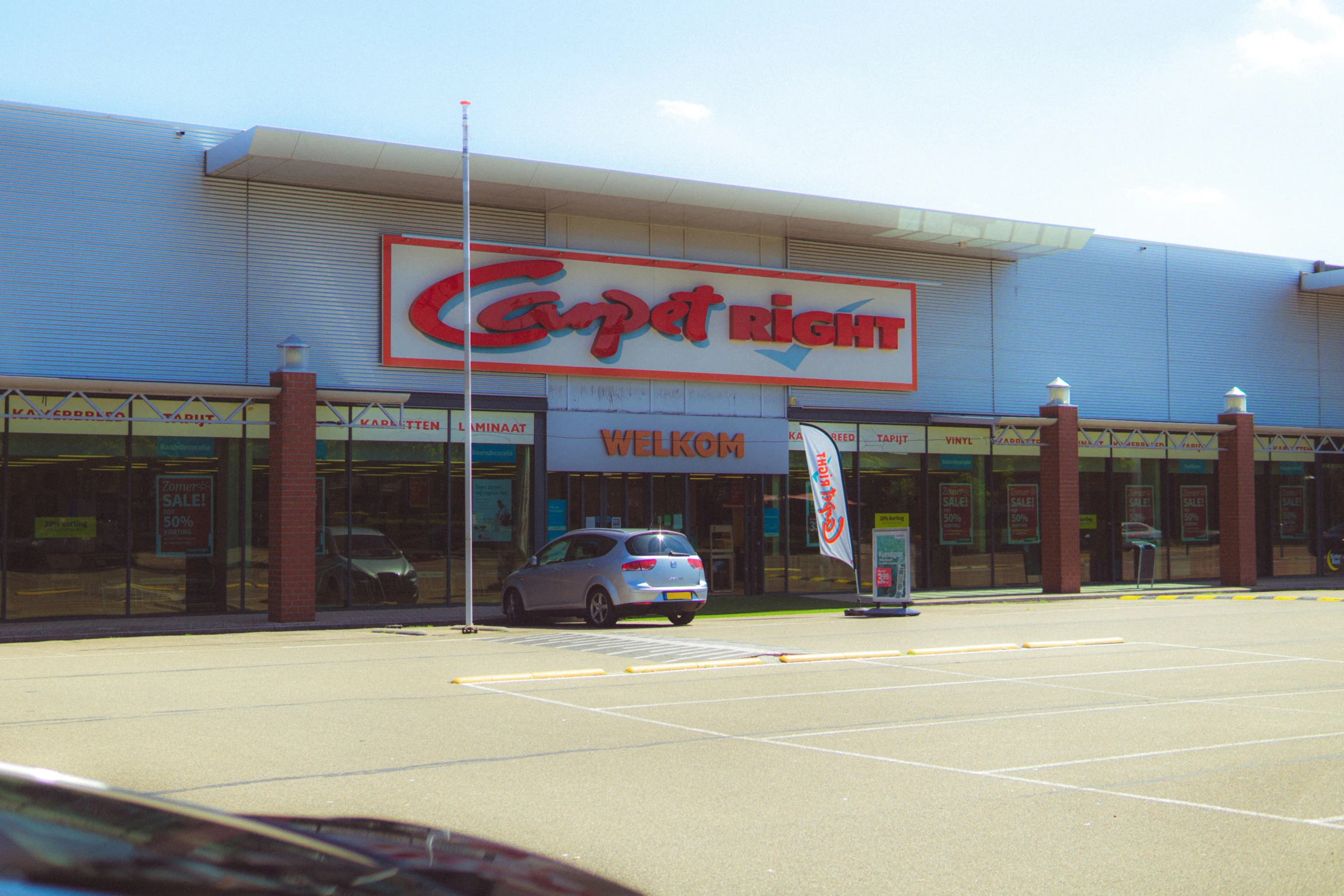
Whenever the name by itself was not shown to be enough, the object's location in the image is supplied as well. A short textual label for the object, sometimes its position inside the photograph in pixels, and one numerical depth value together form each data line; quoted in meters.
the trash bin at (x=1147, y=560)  30.09
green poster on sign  22.66
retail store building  20.98
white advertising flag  22.73
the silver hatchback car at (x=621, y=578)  19.84
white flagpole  20.33
